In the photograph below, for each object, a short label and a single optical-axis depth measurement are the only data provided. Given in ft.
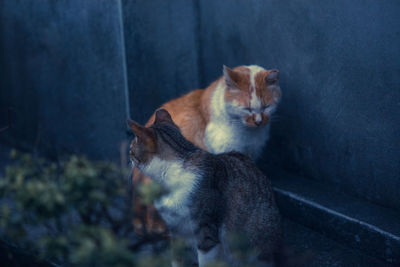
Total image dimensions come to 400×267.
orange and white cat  11.02
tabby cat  8.46
